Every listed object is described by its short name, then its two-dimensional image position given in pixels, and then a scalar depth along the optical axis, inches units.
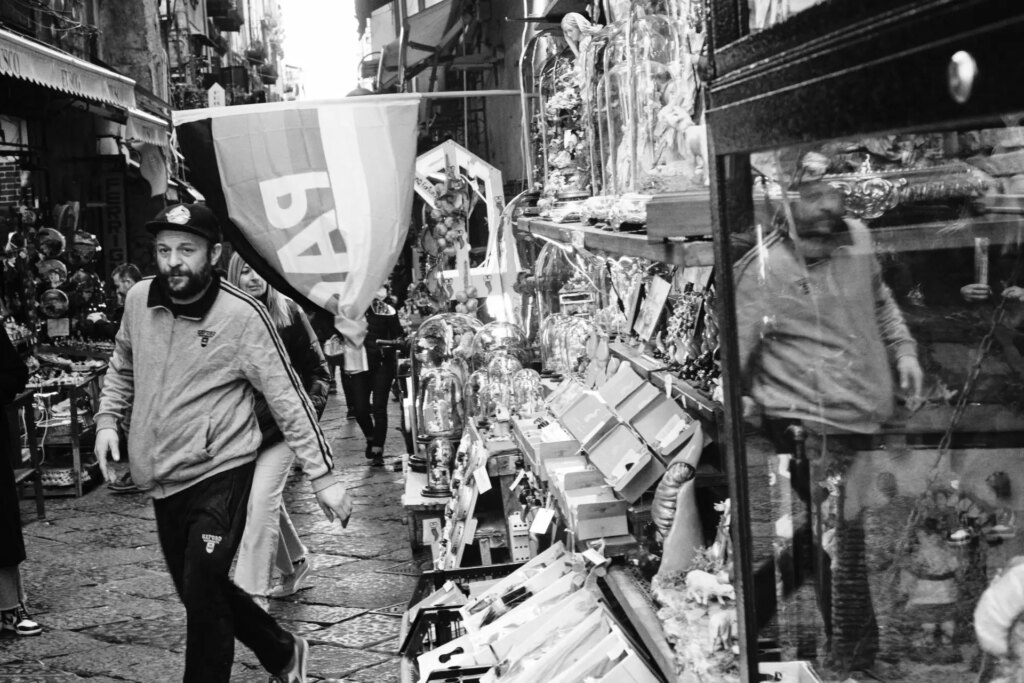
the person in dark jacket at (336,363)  401.4
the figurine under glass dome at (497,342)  264.0
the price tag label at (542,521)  159.0
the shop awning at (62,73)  318.7
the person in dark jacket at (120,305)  421.4
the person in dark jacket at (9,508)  207.5
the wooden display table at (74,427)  343.6
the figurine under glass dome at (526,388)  232.3
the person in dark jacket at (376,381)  397.1
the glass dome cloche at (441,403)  271.7
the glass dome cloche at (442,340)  282.5
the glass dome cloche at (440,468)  256.2
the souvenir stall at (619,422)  98.3
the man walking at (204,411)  156.7
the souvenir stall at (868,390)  53.5
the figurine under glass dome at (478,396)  251.9
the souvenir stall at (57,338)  361.1
